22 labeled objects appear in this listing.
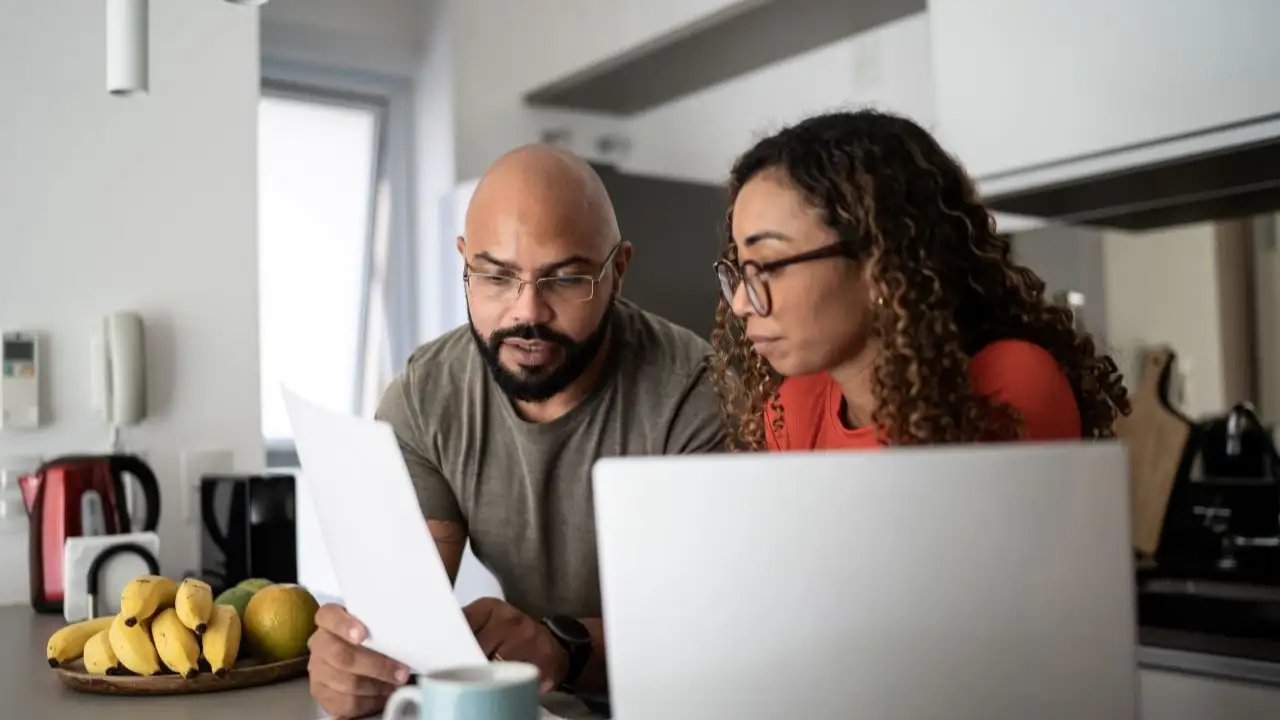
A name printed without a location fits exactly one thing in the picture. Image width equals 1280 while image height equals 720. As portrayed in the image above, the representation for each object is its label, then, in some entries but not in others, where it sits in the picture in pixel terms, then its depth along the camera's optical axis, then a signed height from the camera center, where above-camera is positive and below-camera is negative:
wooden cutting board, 2.08 -0.10
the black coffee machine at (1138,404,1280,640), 1.69 -0.26
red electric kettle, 1.83 -0.14
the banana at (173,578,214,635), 1.21 -0.20
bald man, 1.38 +0.02
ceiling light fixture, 1.37 +0.45
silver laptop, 0.54 -0.09
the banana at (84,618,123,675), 1.23 -0.26
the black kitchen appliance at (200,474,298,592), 1.84 -0.18
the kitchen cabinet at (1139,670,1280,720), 1.50 -0.42
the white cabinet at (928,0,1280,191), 1.71 +0.51
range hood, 1.77 +0.36
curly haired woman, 0.96 +0.09
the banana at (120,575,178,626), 1.21 -0.19
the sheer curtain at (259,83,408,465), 3.29 +0.48
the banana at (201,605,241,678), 1.21 -0.24
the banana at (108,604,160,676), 1.21 -0.24
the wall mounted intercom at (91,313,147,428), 2.02 +0.09
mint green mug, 0.67 -0.17
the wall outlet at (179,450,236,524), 2.10 -0.10
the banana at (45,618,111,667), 1.29 -0.25
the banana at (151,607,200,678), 1.20 -0.24
